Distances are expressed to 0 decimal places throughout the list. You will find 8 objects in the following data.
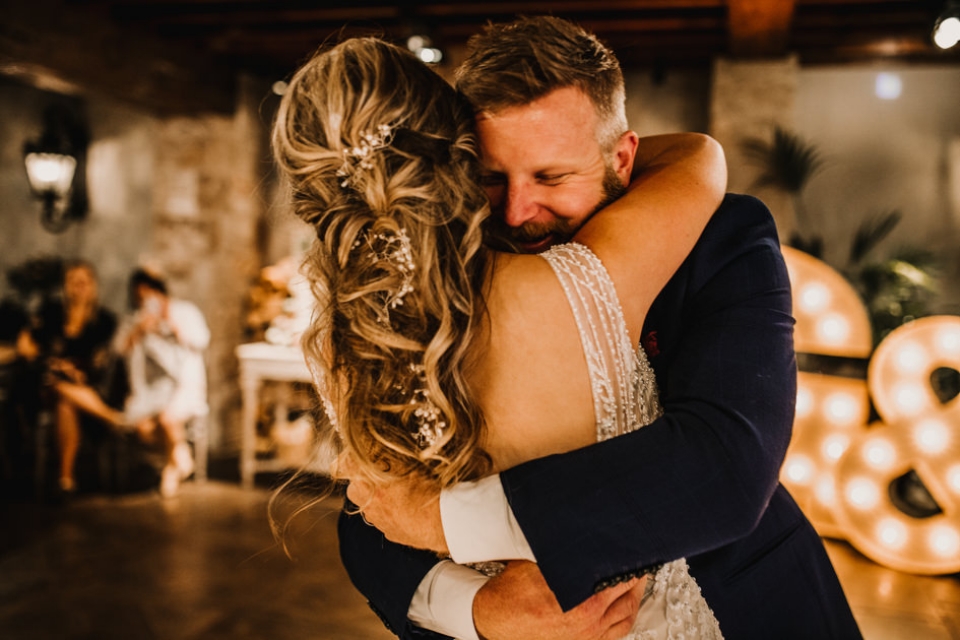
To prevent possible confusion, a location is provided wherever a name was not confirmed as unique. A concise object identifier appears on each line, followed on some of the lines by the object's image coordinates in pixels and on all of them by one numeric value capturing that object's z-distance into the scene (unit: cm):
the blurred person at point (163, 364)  503
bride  86
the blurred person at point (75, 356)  506
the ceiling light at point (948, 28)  380
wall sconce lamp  689
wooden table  501
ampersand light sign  344
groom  80
